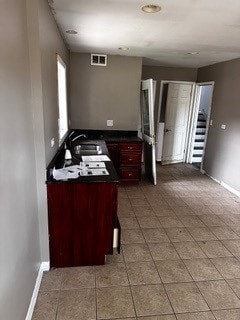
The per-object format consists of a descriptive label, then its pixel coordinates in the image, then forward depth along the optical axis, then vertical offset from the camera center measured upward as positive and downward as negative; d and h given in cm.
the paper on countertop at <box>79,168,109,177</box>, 216 -64
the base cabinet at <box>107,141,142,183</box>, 415 -94
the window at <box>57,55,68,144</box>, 328 +8
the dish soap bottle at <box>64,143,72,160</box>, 264 -59
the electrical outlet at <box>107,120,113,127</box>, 454 -35
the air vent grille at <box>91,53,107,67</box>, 423 +81
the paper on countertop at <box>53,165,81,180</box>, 204 -63
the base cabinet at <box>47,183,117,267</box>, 202 -104
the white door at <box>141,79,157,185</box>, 401 -42
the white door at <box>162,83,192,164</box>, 546 -33
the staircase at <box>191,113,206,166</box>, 601 -94
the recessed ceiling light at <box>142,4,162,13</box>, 194 +83
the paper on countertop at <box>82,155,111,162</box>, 273 -63
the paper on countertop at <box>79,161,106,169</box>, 243 -64
